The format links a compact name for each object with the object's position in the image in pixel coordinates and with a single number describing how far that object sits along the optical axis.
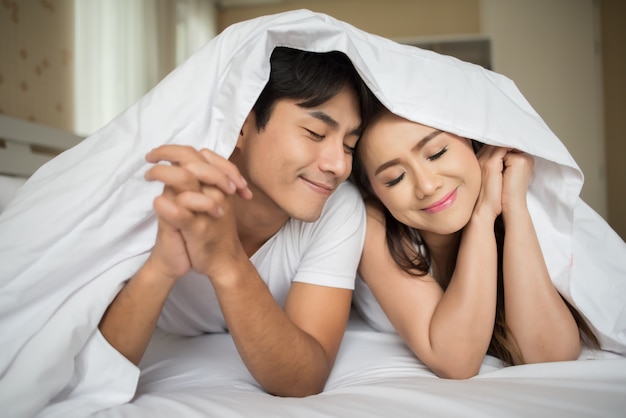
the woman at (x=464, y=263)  0.97
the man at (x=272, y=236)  0.72
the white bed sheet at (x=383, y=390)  0.70
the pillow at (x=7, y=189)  1.17
